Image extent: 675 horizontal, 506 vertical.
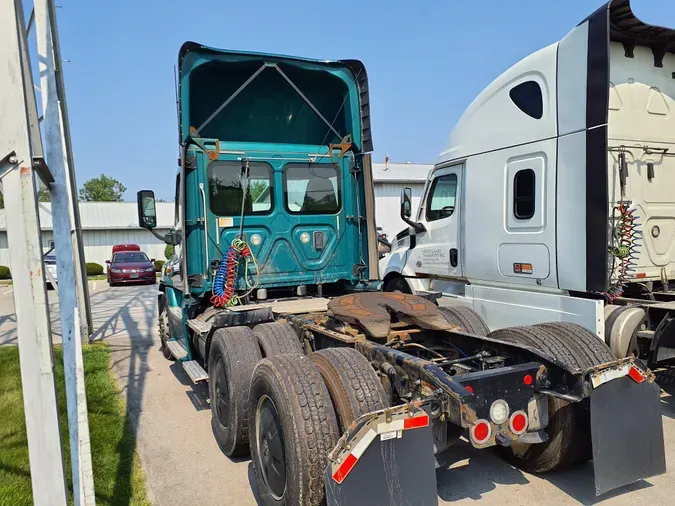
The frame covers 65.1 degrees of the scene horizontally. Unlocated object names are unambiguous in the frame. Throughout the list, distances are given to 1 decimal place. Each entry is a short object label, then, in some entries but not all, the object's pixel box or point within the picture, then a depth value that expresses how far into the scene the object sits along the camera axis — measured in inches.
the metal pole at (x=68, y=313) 106.3
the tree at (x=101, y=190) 3270.2
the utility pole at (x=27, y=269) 93.1
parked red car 877.2
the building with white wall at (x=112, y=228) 1294.3
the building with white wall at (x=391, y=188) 1154.0
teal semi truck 112.8
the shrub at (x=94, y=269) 1214.9
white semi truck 194.7
